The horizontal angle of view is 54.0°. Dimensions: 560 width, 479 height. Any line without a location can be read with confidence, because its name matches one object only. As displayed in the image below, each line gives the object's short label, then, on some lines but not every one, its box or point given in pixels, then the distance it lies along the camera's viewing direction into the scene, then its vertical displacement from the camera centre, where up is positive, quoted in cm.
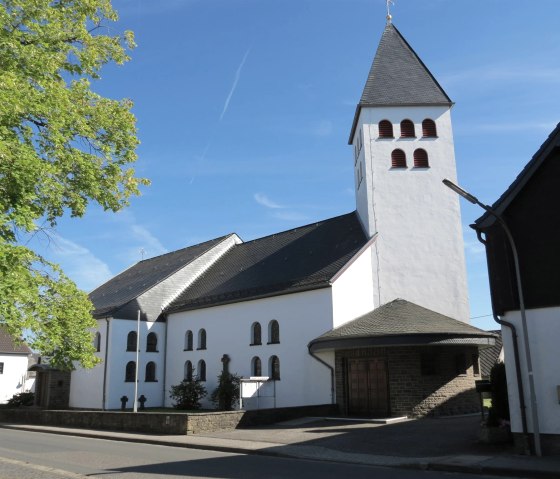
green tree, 991 +472
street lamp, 1210 +125
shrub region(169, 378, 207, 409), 2862 -52
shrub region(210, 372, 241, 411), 2662 -42
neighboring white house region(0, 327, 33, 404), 5244 +160
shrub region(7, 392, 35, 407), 3525 -88
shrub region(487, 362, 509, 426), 1431 -49
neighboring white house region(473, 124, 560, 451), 1248 +228
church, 2155 +381
